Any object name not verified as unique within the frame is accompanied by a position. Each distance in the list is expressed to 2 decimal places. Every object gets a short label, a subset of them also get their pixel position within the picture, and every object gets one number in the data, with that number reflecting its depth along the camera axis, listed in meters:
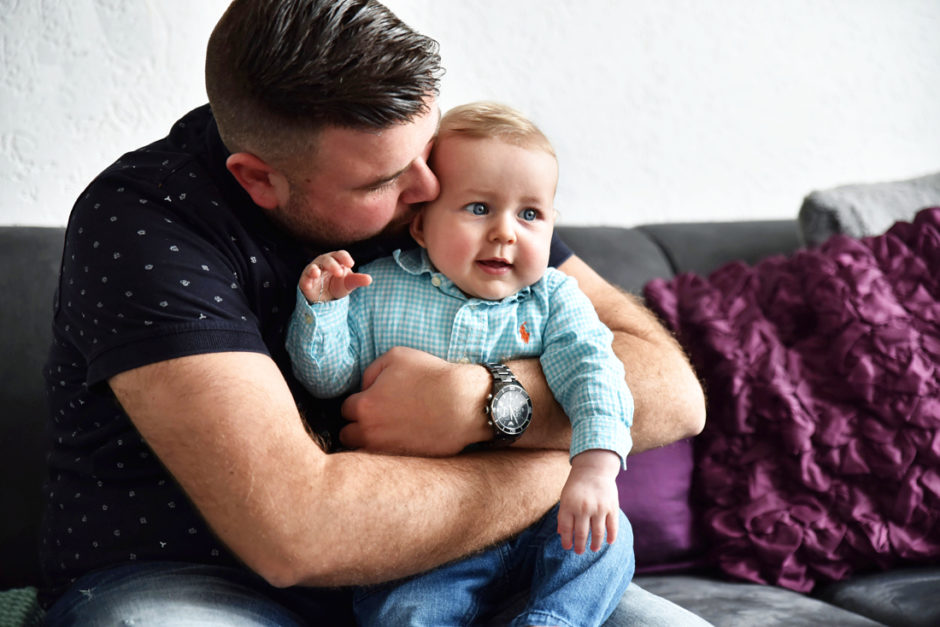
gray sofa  1.49
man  1.02
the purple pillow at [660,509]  1.67
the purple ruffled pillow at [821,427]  1.66
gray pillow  2.10
